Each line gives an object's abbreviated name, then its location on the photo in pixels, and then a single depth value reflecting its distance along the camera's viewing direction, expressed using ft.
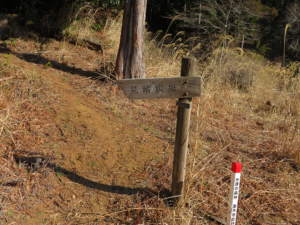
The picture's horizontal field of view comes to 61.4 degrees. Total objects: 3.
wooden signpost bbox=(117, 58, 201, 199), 7.55
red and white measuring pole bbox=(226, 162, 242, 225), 6.94
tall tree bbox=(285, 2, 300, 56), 41.78
